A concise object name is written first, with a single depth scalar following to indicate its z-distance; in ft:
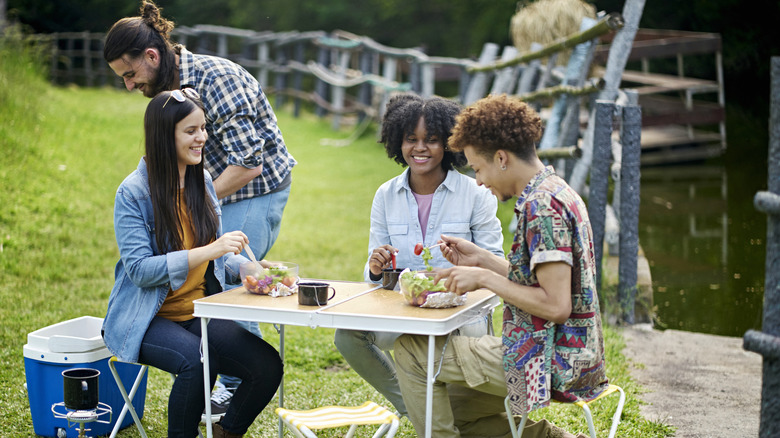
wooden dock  42.09
